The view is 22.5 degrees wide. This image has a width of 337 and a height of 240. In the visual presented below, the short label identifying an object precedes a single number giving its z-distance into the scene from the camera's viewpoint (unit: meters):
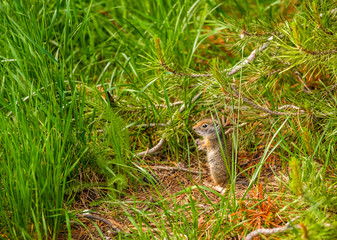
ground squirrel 6.29
